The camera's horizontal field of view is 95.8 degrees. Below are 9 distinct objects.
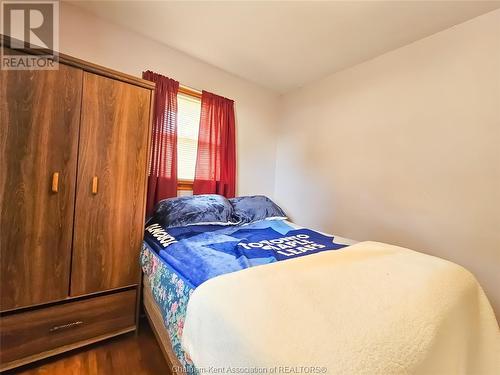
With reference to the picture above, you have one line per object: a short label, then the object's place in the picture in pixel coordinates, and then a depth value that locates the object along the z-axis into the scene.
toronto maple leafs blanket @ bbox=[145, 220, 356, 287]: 1.14
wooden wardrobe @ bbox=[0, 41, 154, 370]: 1.20
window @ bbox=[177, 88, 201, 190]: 2.35
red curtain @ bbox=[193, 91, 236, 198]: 2.46
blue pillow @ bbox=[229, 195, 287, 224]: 2.27
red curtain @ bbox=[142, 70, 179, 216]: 2.07
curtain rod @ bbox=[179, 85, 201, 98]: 2.31
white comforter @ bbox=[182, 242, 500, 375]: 0.60
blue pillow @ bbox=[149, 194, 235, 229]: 1.84
